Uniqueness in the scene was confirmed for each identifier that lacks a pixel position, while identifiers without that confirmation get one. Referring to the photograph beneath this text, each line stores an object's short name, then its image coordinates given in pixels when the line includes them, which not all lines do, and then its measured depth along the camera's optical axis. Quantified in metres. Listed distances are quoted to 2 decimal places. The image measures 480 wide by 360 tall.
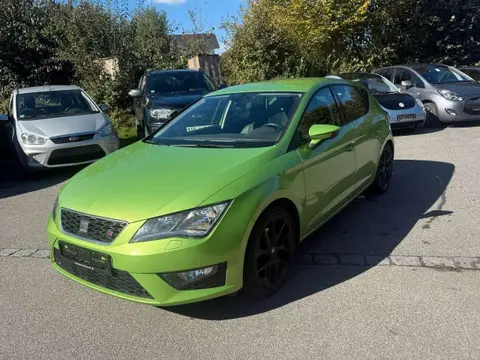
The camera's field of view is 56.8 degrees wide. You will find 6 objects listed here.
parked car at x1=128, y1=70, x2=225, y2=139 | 8.91
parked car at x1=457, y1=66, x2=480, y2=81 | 12.66
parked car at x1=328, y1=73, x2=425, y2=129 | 9.64
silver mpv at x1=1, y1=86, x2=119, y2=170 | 7.50
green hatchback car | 2.87
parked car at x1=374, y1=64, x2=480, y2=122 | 10.09
